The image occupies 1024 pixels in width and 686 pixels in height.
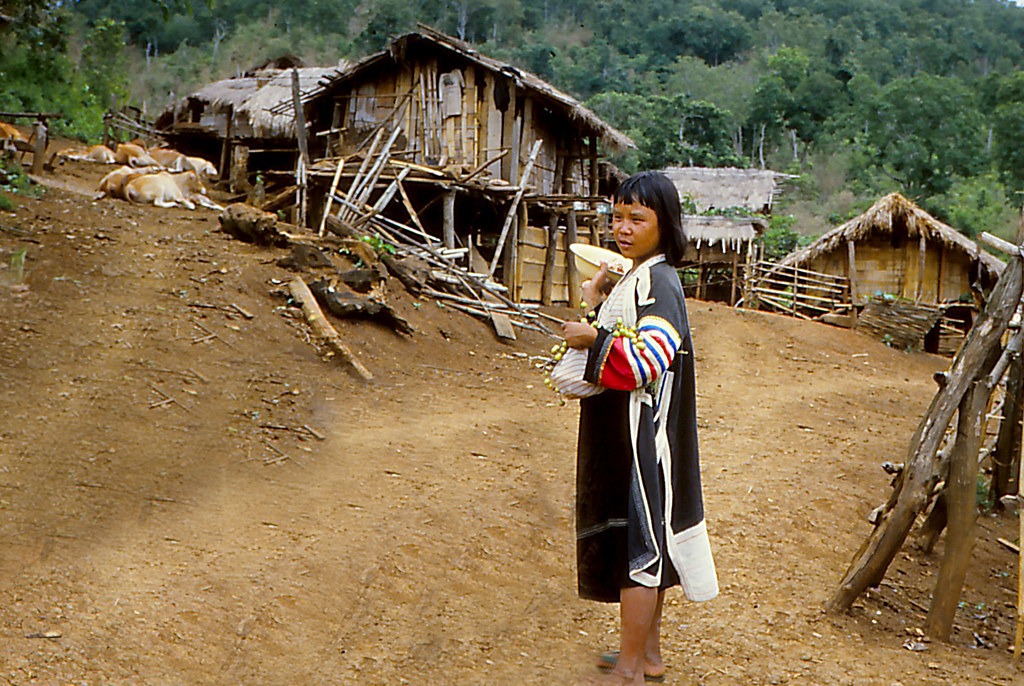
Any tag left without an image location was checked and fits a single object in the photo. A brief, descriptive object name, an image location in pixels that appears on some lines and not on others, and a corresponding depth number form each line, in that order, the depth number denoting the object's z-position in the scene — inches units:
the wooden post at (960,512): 163.3
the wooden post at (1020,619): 153.6
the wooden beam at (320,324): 352.8
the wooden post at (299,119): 577.6
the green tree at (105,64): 1075.9
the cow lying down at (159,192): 581.0
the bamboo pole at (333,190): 509.7
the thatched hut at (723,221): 971.3
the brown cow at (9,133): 695.9
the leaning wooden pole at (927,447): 167.5
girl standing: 123.3
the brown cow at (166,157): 851.4
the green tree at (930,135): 1199.6
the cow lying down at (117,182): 589.0
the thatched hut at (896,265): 746.2
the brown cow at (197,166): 807.5
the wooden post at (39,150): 636.7
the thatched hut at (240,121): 953.5
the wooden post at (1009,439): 236.7
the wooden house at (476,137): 637.9
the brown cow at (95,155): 832.3
